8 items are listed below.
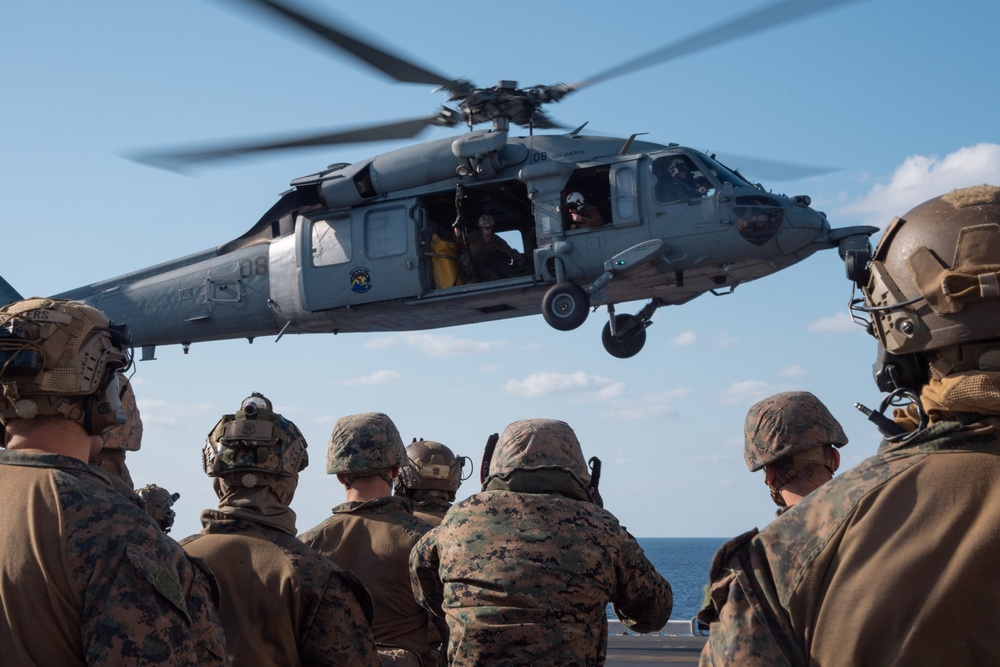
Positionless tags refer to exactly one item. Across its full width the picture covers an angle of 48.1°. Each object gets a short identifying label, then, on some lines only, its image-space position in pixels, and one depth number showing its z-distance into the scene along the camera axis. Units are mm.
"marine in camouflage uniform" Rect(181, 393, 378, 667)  3514
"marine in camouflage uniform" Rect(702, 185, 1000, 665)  2055
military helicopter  12680
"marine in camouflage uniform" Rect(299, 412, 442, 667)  4895
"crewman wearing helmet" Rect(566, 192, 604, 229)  13109
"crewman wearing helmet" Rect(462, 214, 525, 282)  13484
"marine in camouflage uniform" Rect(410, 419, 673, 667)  3711
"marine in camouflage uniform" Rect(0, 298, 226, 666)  2420
